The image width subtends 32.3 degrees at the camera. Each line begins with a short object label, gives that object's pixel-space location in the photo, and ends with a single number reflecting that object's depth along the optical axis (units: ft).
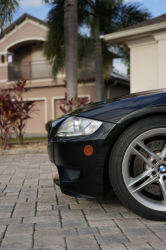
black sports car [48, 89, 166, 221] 7.93
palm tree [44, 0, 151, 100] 46.91
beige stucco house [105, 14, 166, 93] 28.02
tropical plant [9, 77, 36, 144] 26.80
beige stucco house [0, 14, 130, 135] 66.23
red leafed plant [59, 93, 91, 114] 29.55
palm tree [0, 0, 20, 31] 28.84
